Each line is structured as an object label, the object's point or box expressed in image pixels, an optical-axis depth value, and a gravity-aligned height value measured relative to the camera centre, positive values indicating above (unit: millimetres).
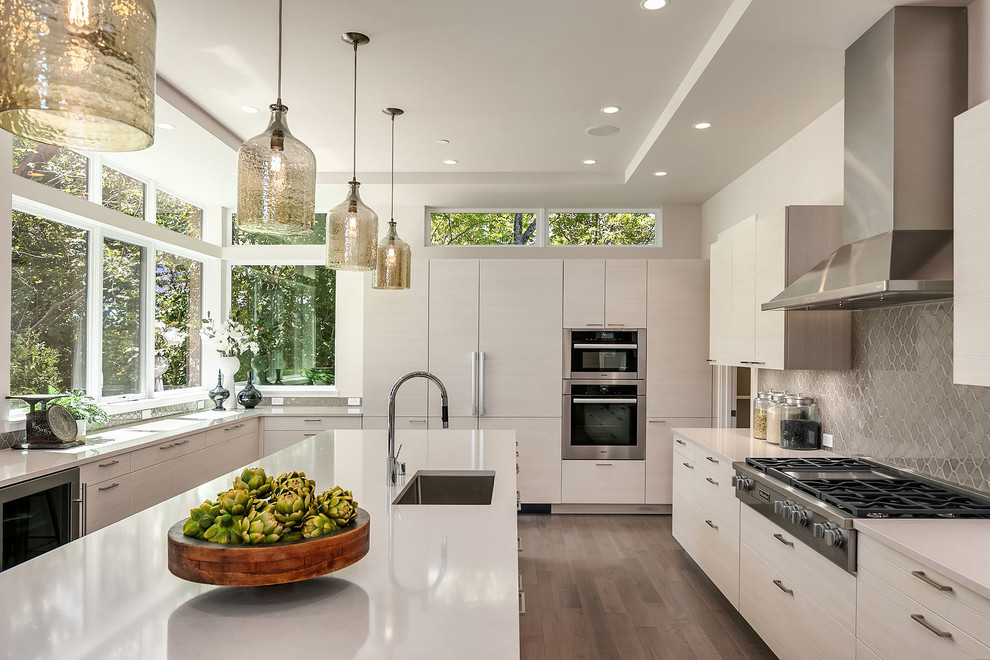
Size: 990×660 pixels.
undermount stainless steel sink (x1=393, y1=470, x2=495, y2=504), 2656 -618
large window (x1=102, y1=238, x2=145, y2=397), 4469 +122
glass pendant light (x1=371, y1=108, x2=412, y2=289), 3230 +369
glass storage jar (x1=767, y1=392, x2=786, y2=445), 3570 -438
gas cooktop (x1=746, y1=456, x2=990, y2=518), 2033 -546
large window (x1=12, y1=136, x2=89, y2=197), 3577 +981
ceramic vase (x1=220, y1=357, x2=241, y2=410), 5457 -276
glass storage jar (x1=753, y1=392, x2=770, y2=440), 3754 -458
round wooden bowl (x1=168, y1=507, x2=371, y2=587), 1218 -434
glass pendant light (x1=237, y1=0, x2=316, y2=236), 1786 +440
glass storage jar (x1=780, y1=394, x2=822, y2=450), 3400 -450
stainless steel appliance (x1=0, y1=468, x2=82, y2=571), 2633 -798
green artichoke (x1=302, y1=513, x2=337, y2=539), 1294 -387
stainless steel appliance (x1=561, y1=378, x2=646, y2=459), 5230 -696
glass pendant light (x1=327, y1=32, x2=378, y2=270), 2682 +424
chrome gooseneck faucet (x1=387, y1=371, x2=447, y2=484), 2426 -419
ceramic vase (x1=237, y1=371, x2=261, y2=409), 5496 -531
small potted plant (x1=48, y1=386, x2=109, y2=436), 3463 -427
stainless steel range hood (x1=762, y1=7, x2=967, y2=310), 2355 +748
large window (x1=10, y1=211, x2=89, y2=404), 3656 +164
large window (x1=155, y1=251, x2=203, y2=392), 5152 +115
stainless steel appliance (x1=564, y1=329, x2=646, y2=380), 5246 -129
